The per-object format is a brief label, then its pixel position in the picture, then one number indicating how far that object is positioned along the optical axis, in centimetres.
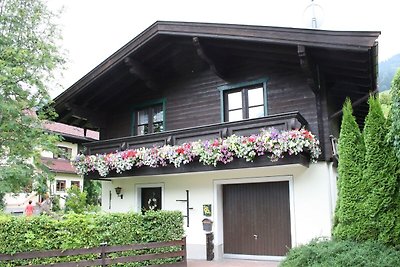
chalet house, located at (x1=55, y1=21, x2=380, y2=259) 862
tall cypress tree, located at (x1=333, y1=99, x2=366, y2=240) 712
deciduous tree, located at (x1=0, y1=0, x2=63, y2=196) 1020
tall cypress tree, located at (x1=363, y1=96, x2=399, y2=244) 681
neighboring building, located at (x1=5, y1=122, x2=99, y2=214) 2364
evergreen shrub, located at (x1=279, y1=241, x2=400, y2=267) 585
